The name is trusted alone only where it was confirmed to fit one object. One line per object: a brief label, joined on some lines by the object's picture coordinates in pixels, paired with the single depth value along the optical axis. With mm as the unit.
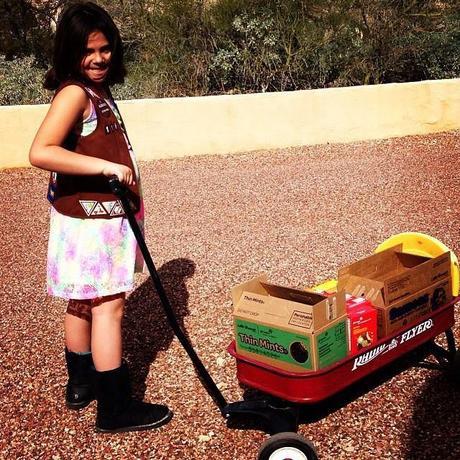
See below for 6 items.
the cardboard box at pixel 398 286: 3045
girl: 2768
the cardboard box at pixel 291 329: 2734
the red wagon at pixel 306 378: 2719
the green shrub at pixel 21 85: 10531
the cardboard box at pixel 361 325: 2891
